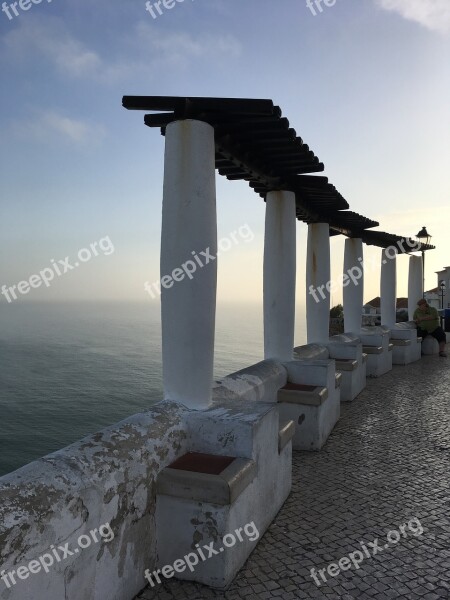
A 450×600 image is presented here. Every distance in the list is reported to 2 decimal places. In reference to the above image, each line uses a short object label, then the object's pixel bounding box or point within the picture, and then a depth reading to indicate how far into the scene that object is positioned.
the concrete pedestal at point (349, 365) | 8.24
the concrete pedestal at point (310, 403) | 5.74
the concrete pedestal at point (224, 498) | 3.08
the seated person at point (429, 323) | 13.88
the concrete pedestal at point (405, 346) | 12.38
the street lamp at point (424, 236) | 14.93
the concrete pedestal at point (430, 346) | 14.09
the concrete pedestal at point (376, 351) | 10.60
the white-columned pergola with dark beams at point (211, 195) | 4.02
